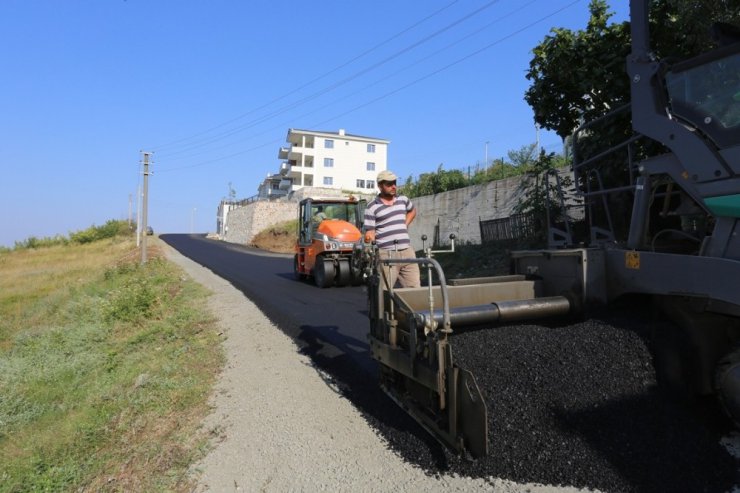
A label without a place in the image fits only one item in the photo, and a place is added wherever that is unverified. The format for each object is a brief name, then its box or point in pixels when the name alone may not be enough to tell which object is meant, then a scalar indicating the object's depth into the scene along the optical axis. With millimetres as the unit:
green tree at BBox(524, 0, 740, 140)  6879
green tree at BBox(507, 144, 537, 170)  20562
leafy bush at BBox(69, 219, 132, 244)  58719
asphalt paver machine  3012
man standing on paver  4891
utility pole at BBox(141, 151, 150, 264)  25062
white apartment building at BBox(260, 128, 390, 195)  66625
